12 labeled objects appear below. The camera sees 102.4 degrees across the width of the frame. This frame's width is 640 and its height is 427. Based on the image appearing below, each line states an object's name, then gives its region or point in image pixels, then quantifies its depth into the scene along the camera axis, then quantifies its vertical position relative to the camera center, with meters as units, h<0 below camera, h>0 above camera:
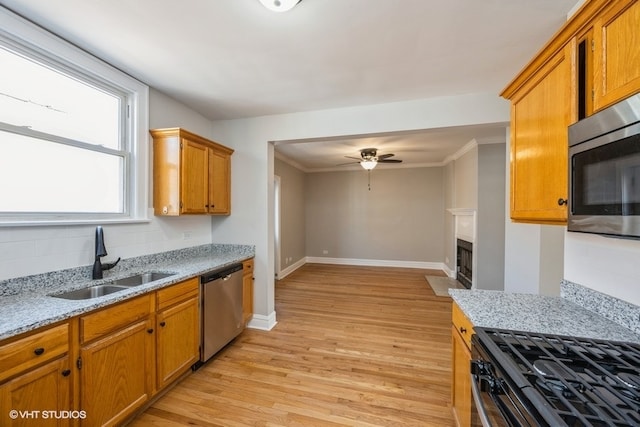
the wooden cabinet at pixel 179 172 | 2.58 +0.40
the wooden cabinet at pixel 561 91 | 0.97 +0.56
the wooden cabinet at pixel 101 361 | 1.21 -0.90
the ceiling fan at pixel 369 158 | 4.77 +0.99
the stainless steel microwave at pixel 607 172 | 0.86 +0.15
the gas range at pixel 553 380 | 0.71 -0.55
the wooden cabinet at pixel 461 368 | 1.40 -0.94
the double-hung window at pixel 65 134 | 1.70 +0.60
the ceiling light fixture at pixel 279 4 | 1.45 +1.18
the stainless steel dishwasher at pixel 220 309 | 2.41 -1.00
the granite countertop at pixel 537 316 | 1.21 -0.56
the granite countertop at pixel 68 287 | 1.29 -0.54
